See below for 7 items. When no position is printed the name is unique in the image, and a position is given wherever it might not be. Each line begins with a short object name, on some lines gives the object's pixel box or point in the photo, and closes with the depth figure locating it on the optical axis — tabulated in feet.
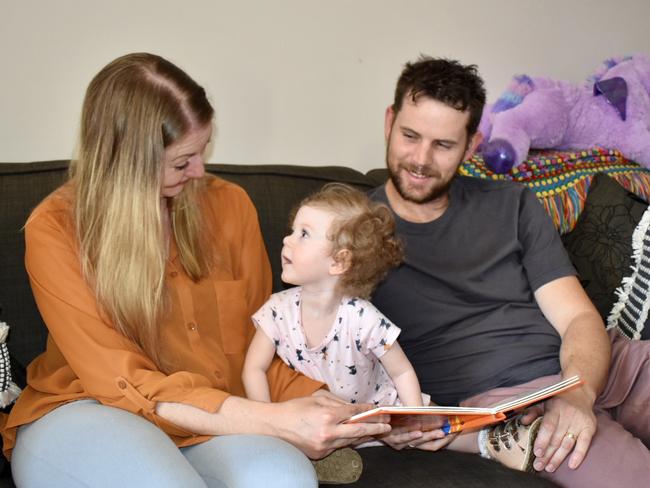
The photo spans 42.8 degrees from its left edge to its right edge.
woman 4.86
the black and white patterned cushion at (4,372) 5.17
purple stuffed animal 8.33
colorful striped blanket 7.73
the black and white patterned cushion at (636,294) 6.77
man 6.30
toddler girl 5.84
